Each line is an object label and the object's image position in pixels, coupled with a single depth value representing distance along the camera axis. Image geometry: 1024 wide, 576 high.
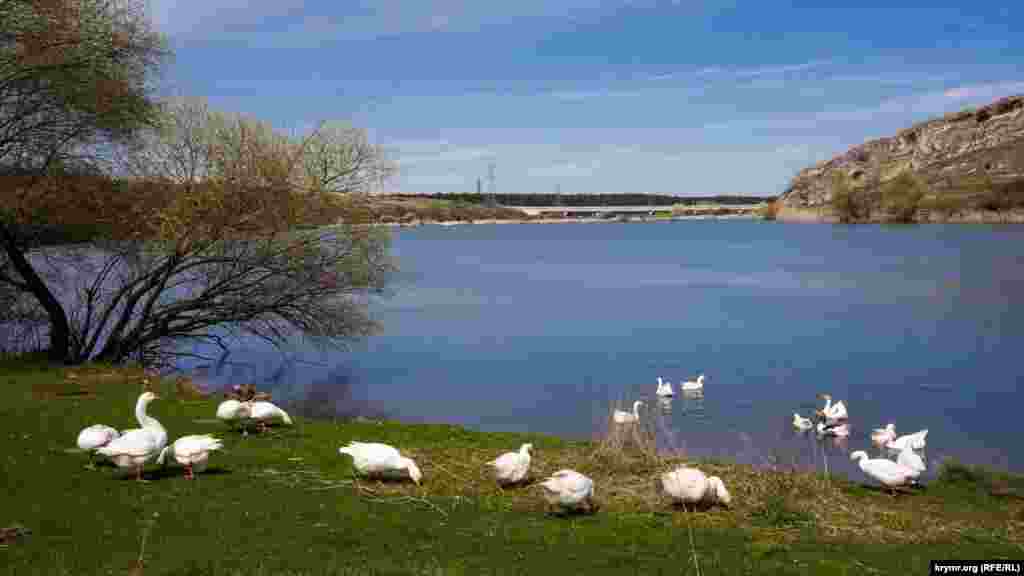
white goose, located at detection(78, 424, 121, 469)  12.25
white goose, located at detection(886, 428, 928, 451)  17.45
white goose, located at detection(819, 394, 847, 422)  21.73
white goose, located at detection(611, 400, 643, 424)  14.61
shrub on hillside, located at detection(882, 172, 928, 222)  150.75
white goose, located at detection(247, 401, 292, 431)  15.73
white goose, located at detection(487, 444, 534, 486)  12.11
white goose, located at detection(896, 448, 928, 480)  13.98
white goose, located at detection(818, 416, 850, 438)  20.98
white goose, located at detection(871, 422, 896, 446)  19.80
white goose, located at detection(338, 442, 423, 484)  12.07
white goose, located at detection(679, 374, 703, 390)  25.61
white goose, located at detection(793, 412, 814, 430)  21.34
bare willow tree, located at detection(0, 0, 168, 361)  21.17
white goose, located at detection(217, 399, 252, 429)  15.27
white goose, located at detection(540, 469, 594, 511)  10.73
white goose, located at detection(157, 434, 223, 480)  11.90
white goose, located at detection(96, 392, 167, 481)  11.59
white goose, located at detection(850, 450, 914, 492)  13.54
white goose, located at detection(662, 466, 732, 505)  11.18
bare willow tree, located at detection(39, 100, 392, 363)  24.86
